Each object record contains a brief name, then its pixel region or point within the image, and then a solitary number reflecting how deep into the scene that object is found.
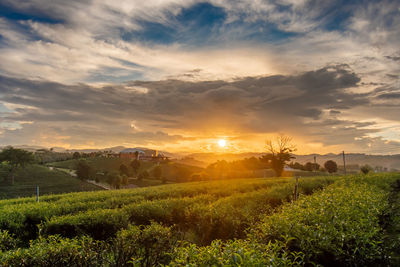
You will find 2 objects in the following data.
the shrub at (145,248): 4.68
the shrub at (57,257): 4.75
